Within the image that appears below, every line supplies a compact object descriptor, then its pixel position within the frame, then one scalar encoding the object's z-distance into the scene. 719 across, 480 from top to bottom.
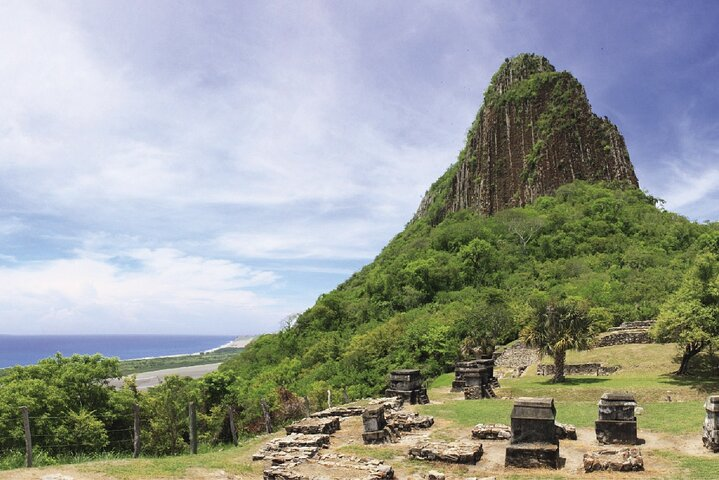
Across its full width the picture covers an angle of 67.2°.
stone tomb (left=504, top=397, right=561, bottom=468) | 13.47
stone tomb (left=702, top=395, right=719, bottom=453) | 13.38
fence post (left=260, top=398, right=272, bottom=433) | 23.56
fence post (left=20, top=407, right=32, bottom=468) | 14.73
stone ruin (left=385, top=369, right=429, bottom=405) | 25.36
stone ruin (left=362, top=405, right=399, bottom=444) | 17.25
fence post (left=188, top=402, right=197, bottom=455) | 18.88
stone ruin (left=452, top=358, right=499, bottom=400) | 26.30
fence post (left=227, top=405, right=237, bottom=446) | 21.08
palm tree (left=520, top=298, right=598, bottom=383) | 28.19
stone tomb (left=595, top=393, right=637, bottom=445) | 14.97
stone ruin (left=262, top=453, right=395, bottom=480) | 12.87
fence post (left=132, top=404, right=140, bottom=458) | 18.08
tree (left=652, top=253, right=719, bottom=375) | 25.05
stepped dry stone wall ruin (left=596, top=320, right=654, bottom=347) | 37.09
